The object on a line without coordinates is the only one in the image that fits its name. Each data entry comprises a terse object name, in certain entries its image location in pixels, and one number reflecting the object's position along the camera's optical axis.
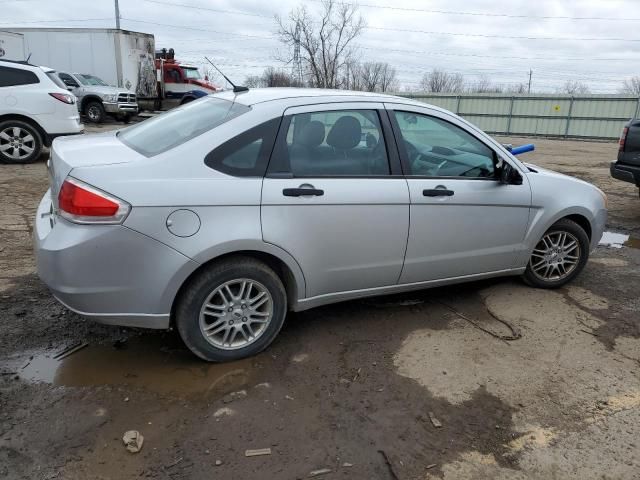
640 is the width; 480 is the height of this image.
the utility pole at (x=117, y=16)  40.72
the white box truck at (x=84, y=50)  22.16
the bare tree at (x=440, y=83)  70.81
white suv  9.29
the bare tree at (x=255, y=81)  53.03
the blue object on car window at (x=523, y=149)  5.03
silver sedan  2.91
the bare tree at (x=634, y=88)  62.28
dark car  7.02
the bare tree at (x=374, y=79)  51.85
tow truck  26.00
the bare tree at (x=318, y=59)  38.88
